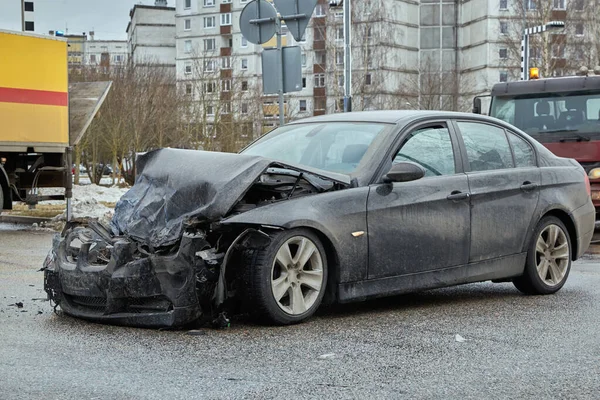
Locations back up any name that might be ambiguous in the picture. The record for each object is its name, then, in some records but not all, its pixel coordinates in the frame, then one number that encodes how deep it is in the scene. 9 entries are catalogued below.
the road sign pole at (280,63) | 12.63
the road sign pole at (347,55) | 21.38
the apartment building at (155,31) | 120.81
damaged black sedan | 6.16
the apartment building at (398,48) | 66.75
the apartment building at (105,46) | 156.24
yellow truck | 16.84
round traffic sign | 12.79
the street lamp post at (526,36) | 26.70
